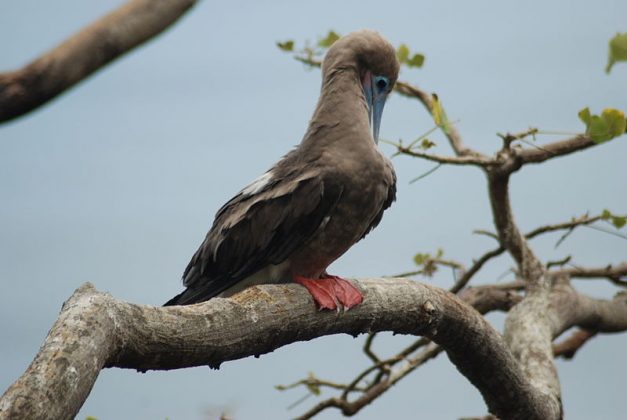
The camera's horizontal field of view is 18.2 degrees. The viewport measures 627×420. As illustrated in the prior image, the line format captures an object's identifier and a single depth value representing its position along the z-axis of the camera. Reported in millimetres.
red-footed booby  8625
